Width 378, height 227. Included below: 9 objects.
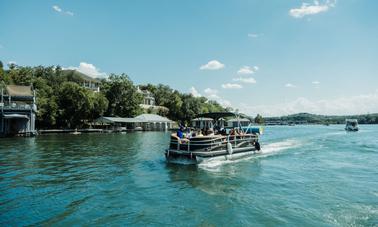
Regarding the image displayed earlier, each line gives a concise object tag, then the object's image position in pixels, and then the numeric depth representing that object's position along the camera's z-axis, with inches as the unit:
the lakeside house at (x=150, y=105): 3411.9
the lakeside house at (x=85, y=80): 3174.2
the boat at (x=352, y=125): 2662.4
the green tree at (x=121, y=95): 2721.5
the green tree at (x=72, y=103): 2237.9
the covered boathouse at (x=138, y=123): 2453.9
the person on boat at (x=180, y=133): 707.4
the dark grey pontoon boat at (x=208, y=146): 665.0
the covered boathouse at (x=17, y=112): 1722.4
